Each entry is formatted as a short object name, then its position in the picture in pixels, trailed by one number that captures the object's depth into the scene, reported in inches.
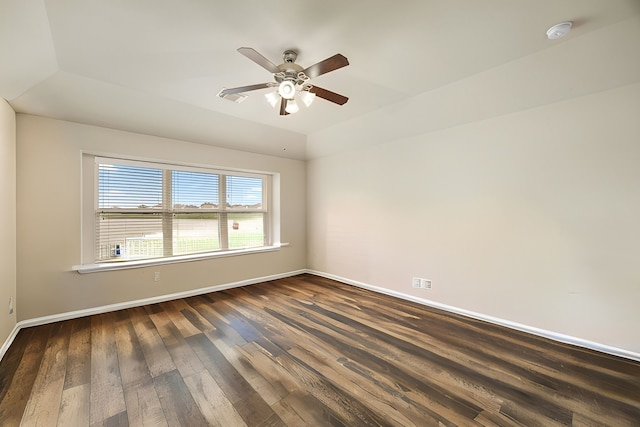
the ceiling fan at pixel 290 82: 73.1
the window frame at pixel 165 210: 130.6
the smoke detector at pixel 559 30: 73.3
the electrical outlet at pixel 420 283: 143.3
